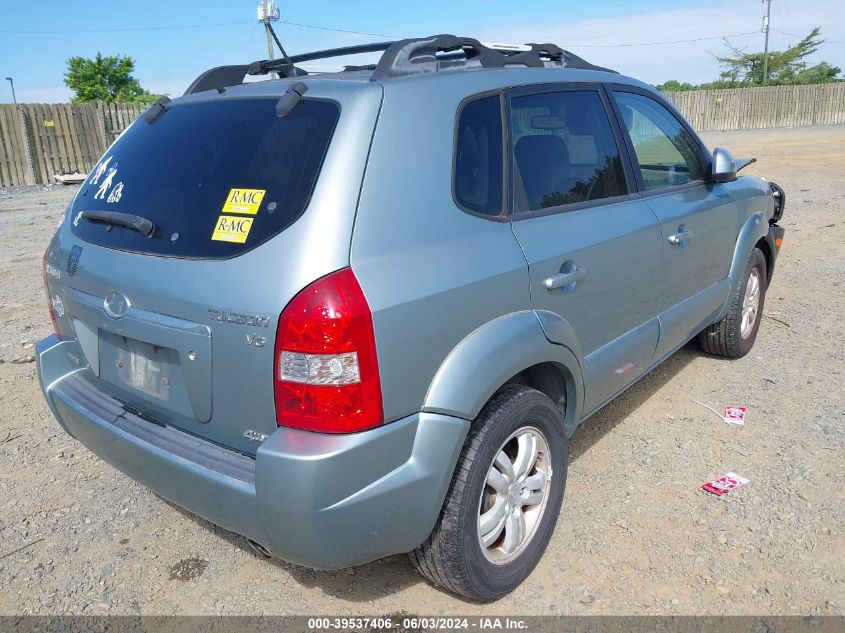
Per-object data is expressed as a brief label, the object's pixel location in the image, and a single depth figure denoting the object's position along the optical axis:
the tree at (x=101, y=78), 58.81
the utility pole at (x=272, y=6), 22.14
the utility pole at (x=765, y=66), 44.82
